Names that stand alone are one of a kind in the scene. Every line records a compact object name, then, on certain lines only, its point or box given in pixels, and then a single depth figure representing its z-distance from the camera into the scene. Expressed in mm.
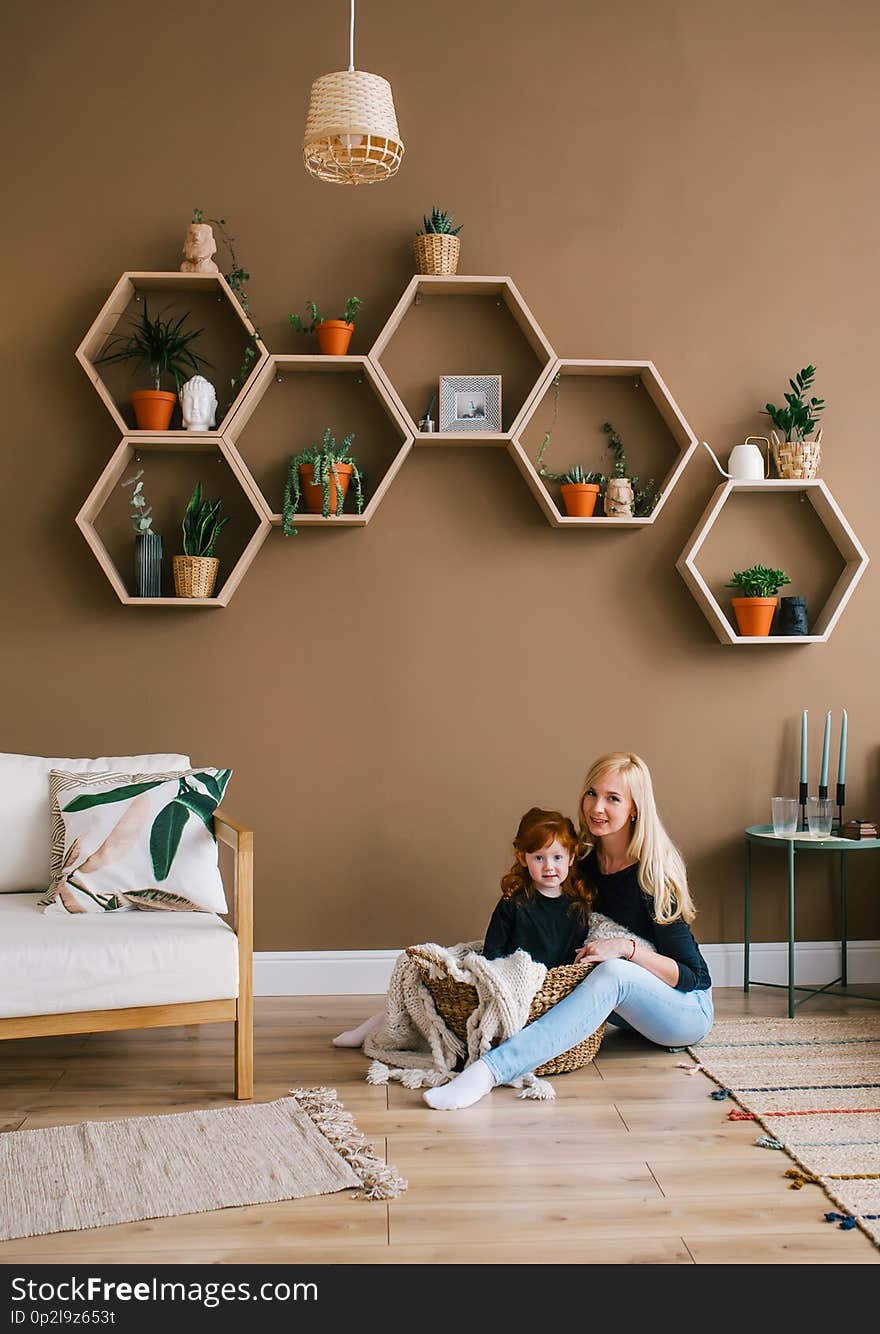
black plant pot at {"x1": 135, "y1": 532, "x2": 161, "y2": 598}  3678
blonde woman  2891
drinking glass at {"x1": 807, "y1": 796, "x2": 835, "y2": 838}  3664
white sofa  2727
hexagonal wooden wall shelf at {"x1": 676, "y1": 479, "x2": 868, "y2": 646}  3799
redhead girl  3178
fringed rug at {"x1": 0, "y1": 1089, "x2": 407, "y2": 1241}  2229
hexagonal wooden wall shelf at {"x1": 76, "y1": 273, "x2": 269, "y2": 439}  3705
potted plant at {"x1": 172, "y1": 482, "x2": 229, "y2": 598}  3643
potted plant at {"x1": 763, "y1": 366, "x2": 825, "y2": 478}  3840
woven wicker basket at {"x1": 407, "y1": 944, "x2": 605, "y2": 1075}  2967
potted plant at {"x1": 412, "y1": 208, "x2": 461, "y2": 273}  3719
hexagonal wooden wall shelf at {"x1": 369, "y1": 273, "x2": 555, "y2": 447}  3875
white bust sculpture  3654
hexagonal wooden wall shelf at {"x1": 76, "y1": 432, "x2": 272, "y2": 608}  3768
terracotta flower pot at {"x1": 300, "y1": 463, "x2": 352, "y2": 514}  3660
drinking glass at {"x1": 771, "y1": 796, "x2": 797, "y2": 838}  3664
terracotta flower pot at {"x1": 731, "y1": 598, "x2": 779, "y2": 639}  3799
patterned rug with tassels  2367
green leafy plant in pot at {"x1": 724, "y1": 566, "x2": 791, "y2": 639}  3801
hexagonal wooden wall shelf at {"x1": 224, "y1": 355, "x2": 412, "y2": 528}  3832
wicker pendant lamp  2740
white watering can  3842
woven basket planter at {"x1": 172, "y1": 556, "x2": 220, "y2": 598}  3637
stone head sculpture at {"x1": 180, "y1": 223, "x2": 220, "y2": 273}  3670
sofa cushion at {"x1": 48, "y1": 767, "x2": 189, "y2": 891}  3236
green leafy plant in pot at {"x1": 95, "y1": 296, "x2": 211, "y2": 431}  3650
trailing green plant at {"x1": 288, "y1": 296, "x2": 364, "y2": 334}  3763
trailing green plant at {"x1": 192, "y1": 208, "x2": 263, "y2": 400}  3707
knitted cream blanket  2902
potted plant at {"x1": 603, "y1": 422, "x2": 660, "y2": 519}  3795
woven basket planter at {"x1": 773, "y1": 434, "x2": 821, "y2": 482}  3838
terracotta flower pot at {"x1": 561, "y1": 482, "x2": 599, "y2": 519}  3744
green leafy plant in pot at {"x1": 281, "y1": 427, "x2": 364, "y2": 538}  3645
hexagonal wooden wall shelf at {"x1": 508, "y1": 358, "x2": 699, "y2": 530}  3900
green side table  3539
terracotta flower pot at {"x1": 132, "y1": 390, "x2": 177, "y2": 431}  3633
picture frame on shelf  3816
